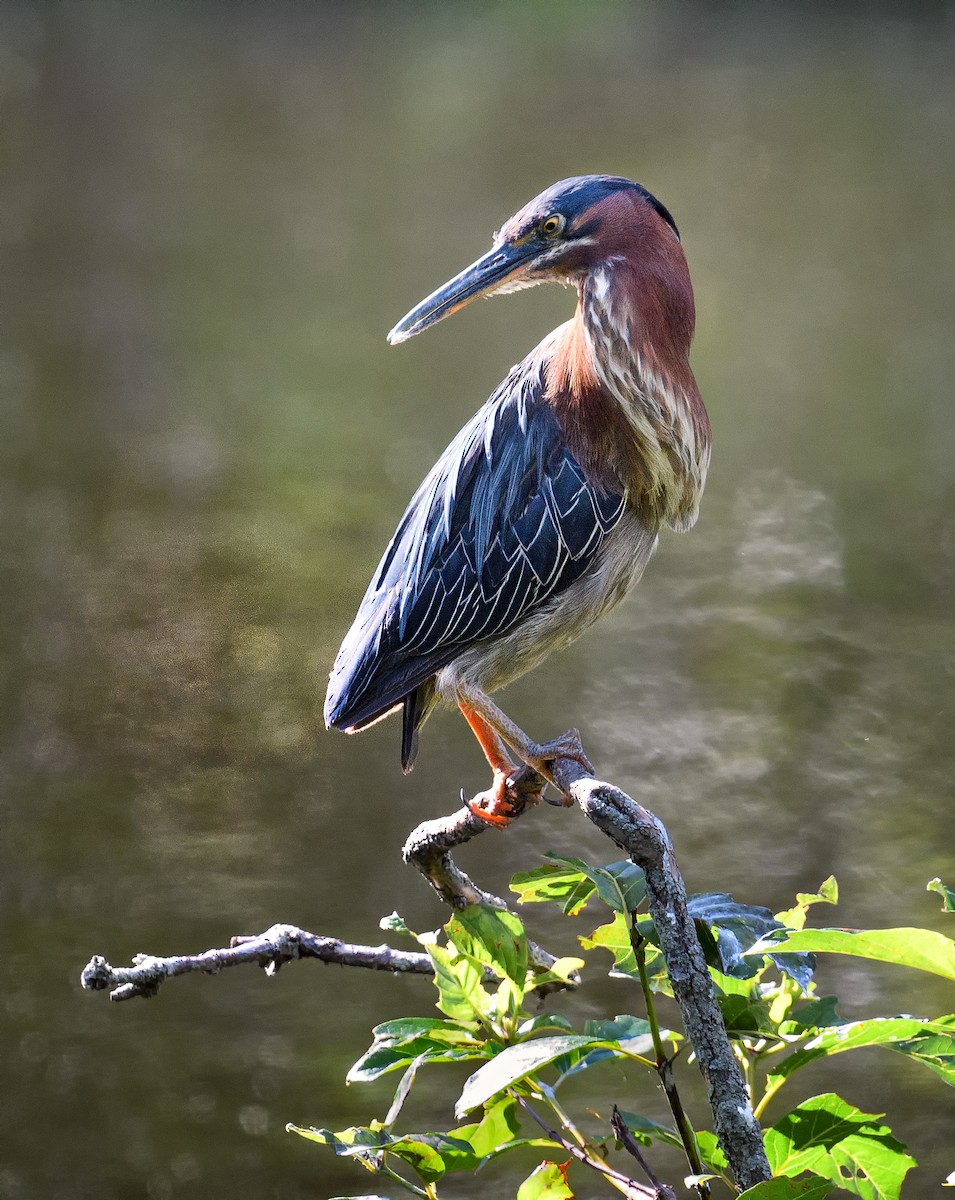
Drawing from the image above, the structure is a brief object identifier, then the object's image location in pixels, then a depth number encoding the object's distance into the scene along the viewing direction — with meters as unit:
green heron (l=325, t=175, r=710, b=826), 9.10
